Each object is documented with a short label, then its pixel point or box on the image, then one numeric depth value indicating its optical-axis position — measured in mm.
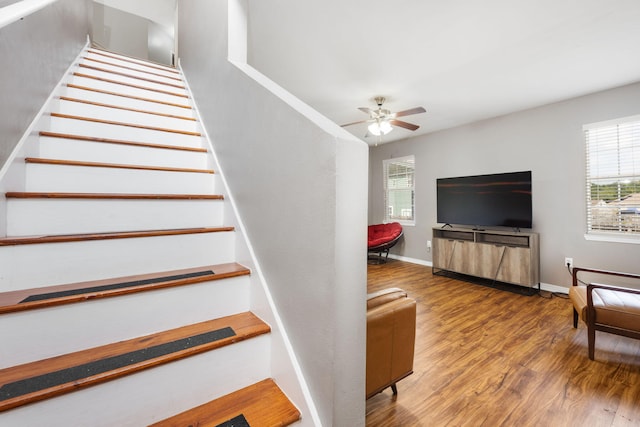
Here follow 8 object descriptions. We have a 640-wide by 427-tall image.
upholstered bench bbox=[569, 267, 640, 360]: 1995
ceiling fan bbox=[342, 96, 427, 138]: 3537
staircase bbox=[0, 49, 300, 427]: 859
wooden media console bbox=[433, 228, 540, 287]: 3764
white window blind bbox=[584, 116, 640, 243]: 3197
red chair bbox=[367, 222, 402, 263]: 5453
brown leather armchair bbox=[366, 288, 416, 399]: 1449
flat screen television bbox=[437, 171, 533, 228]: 3908
